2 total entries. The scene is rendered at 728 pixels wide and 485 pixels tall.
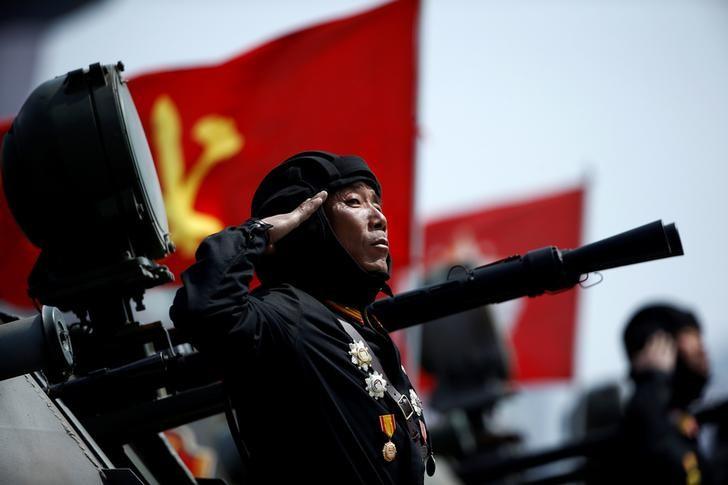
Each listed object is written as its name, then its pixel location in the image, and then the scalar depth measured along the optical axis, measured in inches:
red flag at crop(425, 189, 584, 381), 1310.3
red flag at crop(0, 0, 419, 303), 728.3
